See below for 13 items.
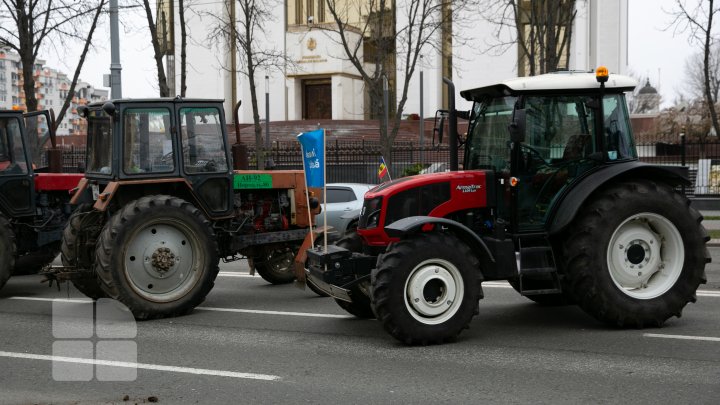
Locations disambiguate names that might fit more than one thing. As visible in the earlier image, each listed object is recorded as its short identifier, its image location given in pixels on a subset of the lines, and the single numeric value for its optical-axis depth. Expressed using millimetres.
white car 17000
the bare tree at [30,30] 21266
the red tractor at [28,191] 12875
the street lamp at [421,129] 30253
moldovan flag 16497
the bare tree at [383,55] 22219
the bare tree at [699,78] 68562
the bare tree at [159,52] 21328
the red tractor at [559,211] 8922
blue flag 9766
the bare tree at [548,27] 22875
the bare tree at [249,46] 24172
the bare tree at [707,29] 22641
